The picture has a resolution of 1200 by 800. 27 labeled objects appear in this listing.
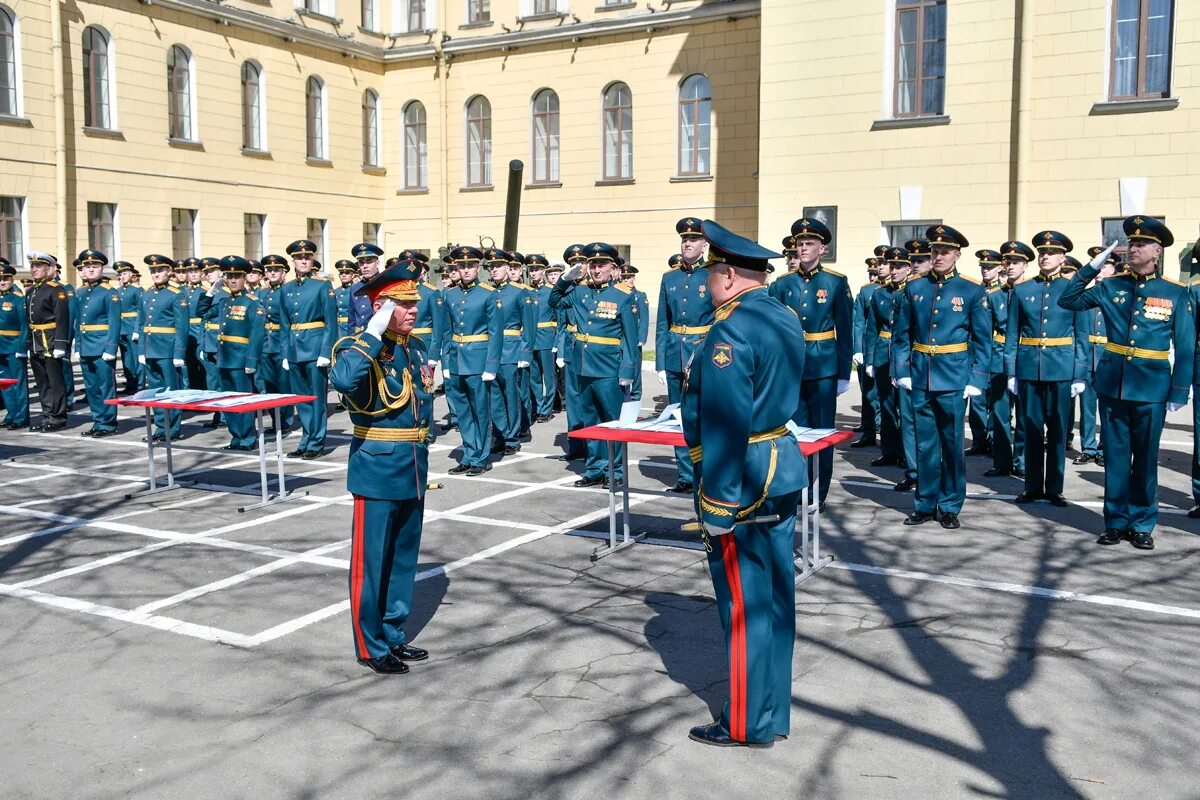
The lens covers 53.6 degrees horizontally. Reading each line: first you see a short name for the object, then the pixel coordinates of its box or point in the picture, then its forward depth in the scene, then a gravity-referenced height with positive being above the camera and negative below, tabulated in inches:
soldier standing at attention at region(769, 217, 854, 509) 356.2 -4.0
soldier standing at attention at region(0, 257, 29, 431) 577.6 -18.2
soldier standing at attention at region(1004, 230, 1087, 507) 379.9 -16.7
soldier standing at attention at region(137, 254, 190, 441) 567.5 -7.1
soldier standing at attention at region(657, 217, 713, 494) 391.2 -0.1
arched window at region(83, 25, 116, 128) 1032.8 +201.5
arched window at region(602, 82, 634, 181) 1207.6 +185.1
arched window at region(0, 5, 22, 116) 973.2 +201.5
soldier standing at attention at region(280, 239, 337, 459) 494.3 -12.7
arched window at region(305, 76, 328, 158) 1264.8 +208.9
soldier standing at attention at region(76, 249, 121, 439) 568.7 -12.9
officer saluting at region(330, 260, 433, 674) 222.1 -29.5
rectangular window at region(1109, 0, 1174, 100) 784.3 +179.4
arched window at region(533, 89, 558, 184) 1248.8 +186.2
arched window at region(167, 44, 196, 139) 1110.4 +204.3
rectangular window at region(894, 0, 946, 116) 860.6 +188.2
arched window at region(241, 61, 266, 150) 1190.3 +205.1
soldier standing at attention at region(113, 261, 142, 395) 645.9 -5.7
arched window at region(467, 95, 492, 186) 1299.2 +188.3
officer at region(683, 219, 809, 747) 180.9 -24.5
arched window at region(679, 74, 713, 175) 1161.4 +186.1
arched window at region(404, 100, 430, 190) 1347.2 +185.7
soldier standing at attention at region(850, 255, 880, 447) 522.6 -33.7
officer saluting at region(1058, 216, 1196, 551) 320.2 -15.3
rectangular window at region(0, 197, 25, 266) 983.6 +66.2
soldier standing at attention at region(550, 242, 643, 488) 410.9 -11.7
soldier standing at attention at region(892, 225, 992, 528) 341.1 -15.3
